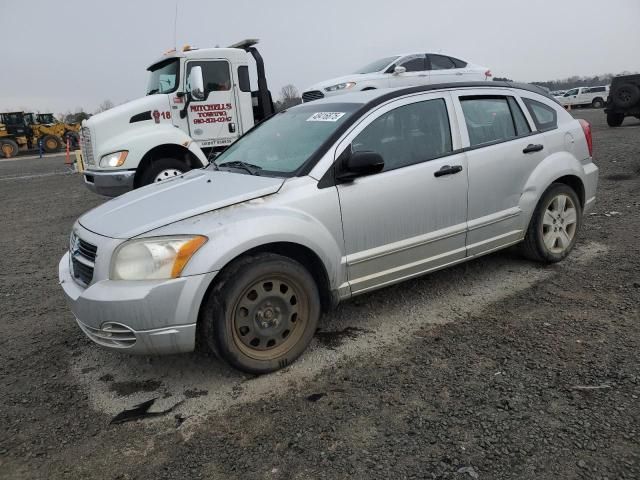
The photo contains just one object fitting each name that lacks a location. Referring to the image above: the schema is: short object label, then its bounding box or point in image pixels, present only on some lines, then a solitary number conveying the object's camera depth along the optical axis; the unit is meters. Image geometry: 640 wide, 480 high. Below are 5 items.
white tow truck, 7.49
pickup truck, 38.38
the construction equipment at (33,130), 29.36
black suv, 16.14
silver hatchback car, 2.82
